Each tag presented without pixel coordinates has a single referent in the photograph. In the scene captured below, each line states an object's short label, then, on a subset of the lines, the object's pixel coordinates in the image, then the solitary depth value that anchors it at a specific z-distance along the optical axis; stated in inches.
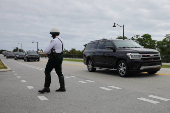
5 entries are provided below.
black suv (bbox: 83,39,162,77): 390.9
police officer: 253.3
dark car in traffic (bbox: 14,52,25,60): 1601.5
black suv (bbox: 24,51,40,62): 1284.4
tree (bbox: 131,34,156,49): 2654.0
